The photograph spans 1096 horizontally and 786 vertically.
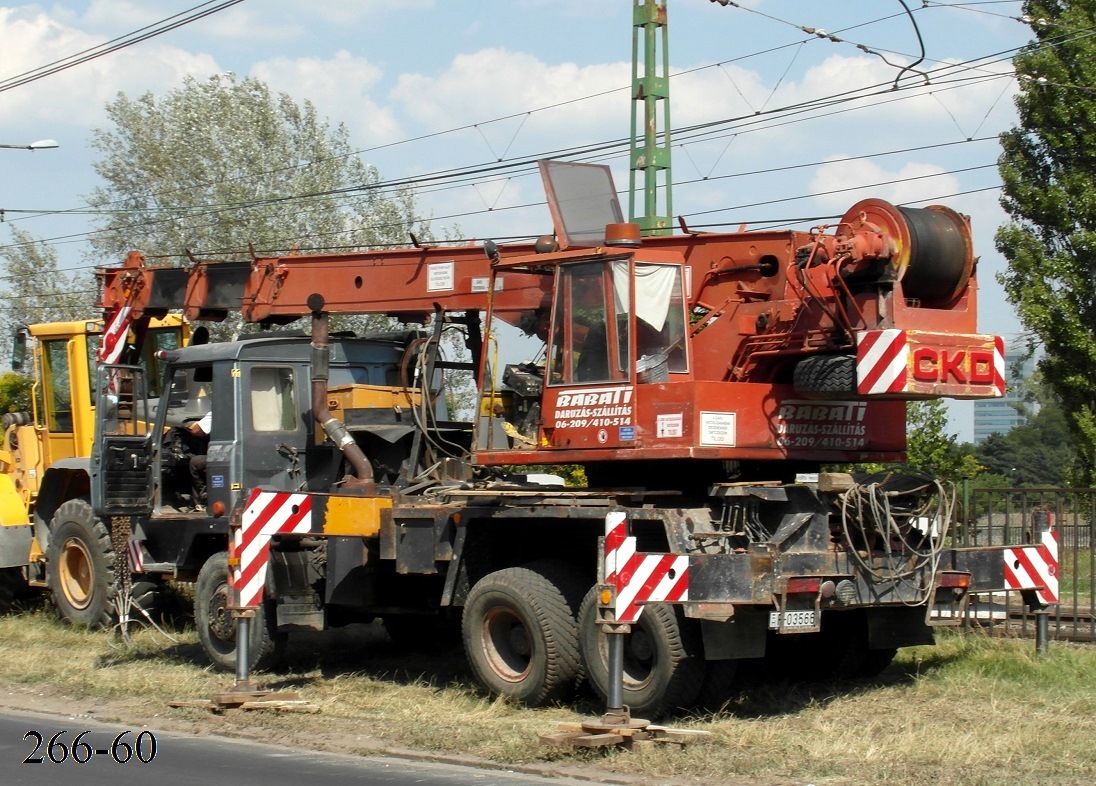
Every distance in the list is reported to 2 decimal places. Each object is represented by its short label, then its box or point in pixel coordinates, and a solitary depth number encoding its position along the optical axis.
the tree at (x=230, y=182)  34.78
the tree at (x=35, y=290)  39.94
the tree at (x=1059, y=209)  28.33
